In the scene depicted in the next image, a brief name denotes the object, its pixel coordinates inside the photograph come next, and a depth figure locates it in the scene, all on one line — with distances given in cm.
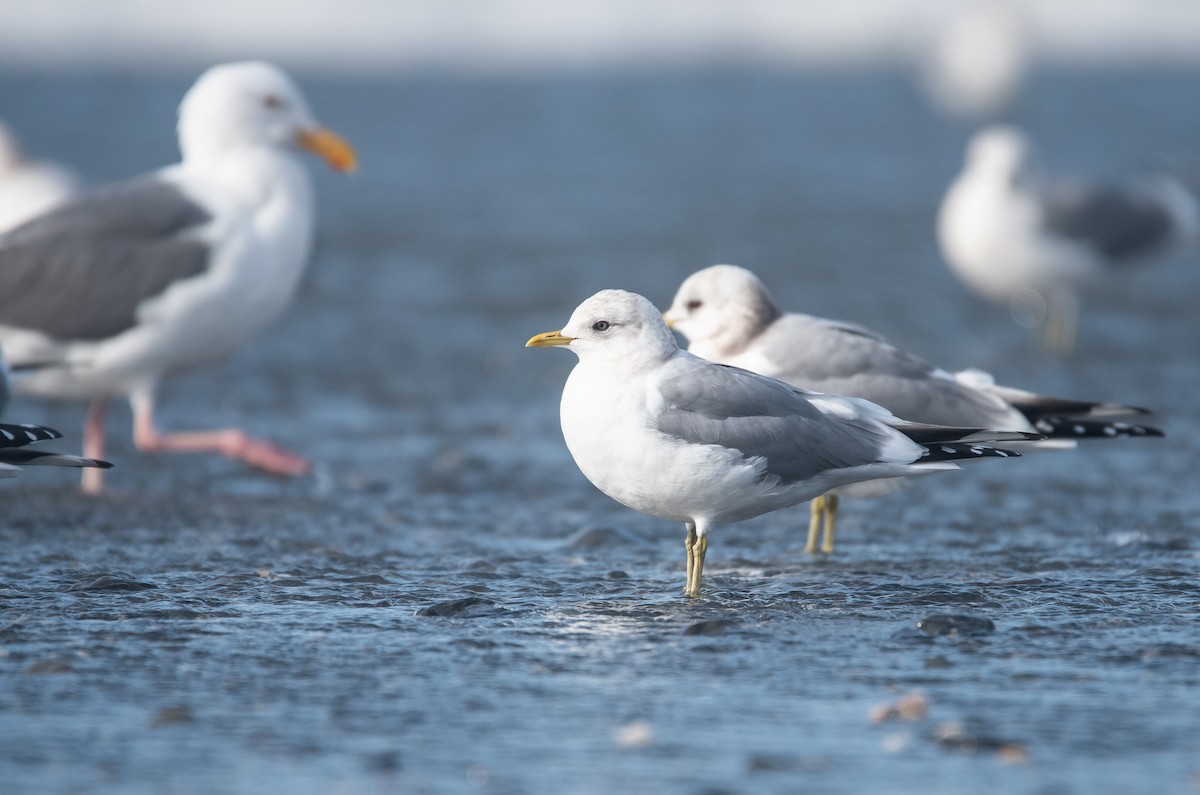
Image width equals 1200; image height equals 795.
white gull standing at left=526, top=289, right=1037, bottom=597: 999
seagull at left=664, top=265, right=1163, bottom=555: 1192
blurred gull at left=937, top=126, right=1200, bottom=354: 2237
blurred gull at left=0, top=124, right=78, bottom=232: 2177
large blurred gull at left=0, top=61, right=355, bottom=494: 1433
